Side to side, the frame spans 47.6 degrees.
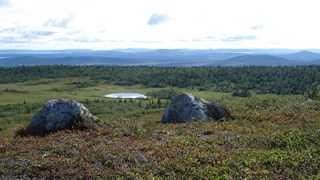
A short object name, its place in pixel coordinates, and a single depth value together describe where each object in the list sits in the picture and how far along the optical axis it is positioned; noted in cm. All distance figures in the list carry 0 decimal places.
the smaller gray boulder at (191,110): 2456
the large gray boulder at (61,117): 2088
